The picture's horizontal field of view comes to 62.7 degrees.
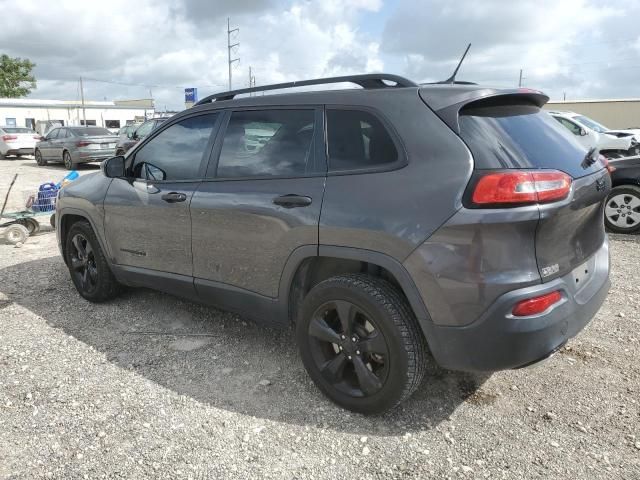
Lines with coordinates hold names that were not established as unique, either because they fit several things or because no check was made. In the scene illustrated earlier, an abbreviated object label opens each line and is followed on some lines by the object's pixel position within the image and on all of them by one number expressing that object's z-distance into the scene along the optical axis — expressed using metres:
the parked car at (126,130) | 18.77
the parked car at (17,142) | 23.05
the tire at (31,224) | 7.52
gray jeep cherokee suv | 2.39
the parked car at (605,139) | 13.38
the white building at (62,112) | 55.31
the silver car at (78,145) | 17.17
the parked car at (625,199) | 7.00
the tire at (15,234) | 7.07
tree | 60.16
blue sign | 34.12
